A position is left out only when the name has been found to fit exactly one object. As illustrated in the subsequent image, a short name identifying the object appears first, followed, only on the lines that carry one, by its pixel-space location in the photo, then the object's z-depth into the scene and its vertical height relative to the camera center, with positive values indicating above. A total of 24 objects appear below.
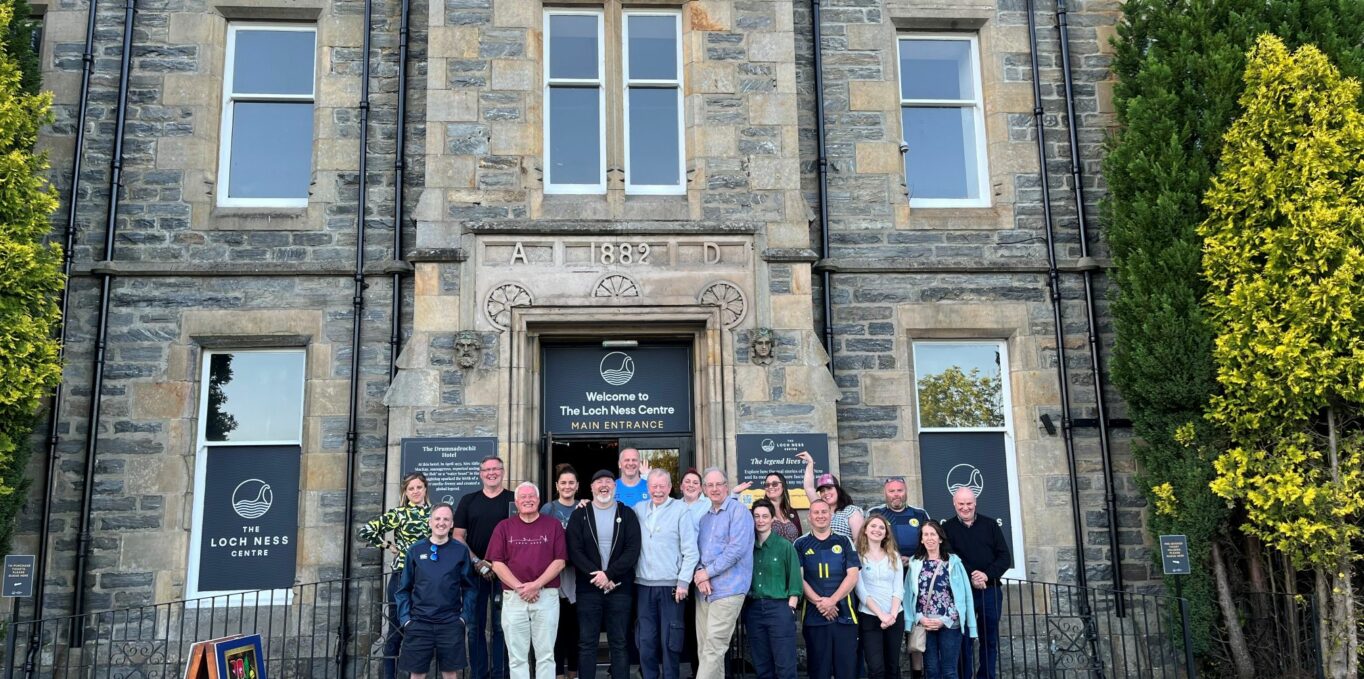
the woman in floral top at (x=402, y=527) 8.00 -0.08
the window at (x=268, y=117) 10.97 +4.19
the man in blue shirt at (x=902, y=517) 8.38 -0.09
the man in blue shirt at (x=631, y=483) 8.21 +0.23
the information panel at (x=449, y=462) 9.30 +0.46
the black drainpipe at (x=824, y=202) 10.51 +3.10
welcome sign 10.20 +1.17
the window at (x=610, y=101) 10.59 +4.14
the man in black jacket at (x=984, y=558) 8.23 -0.41
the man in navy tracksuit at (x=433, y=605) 7.43 -0.62
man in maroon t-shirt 7.49 -0.45
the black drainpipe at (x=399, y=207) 10.29 +3.06
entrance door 10.16 +0.58
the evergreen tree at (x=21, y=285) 8.94 +2.06
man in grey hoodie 7.57 -0.46
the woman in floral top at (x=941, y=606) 7.71 -0.73
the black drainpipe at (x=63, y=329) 9.62 +1.84
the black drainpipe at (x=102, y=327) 9.66 +1.85
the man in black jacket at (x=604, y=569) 7.51 -0.40
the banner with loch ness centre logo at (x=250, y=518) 10.09 +0.00
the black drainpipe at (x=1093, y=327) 10.34 +1.78
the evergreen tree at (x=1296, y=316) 8.96 +1.57
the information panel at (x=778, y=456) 9.48 +0.47
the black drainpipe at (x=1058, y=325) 10.30 +1.80
